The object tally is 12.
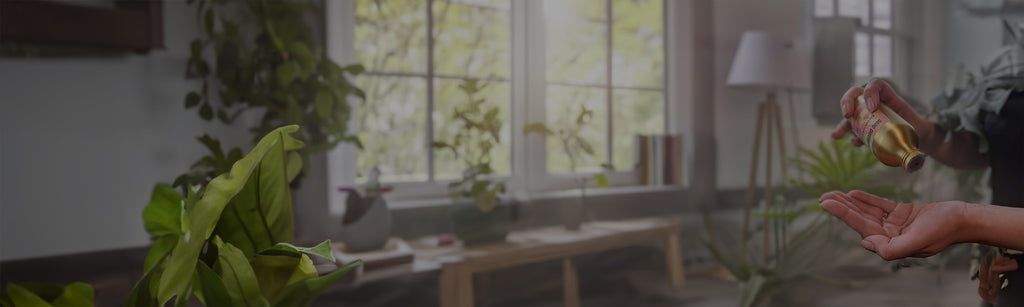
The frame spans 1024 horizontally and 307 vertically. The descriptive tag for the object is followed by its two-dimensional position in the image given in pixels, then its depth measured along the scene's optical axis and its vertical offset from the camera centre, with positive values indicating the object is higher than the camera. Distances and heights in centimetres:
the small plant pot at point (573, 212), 574 -50
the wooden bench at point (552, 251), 549 -73
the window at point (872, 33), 532 +57
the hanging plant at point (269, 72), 520 +37
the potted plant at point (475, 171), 559 -22
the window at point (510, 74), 549 +38
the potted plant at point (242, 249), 275 -29
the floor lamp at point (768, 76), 559 +36
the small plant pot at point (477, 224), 558 -55
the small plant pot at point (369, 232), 535 -55
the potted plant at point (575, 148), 570 -8
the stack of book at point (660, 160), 581 -17
